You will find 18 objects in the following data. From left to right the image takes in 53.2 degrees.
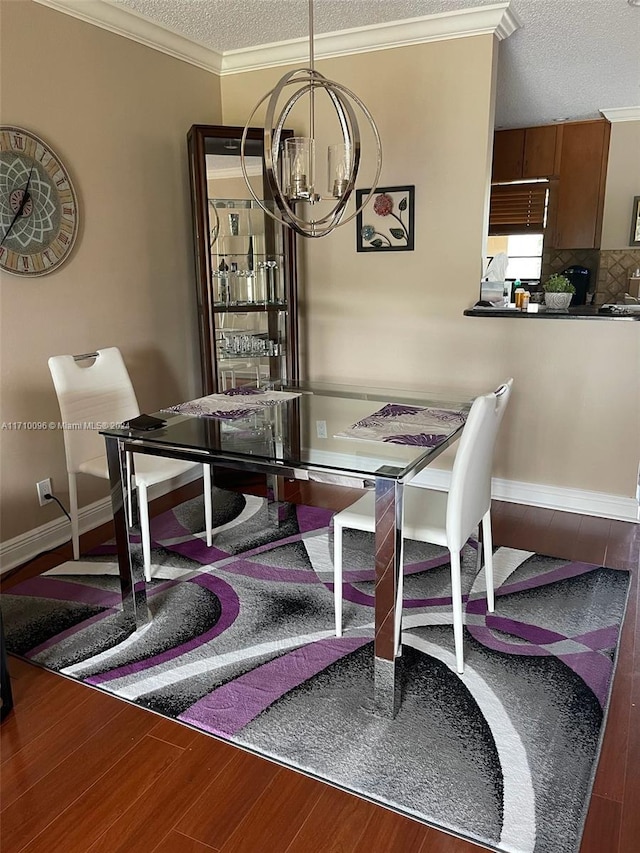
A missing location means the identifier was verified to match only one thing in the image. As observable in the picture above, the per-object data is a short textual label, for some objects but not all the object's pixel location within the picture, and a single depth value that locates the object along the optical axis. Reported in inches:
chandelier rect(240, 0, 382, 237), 80.7
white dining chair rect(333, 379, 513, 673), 77.8
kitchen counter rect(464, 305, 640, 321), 126.9
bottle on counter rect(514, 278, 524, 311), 149.2
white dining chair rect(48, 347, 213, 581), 110.7
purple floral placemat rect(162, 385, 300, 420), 99.8
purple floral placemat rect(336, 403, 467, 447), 84.3
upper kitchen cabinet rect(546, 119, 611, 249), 210.8
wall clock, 108.0
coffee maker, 224.8
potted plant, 139.3
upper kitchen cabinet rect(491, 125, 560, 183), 214.4
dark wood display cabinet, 143.4
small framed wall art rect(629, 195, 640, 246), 219.0
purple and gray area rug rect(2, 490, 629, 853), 67.1
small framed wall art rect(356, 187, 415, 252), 143.3
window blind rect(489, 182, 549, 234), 215.0
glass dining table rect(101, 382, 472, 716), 74.8
